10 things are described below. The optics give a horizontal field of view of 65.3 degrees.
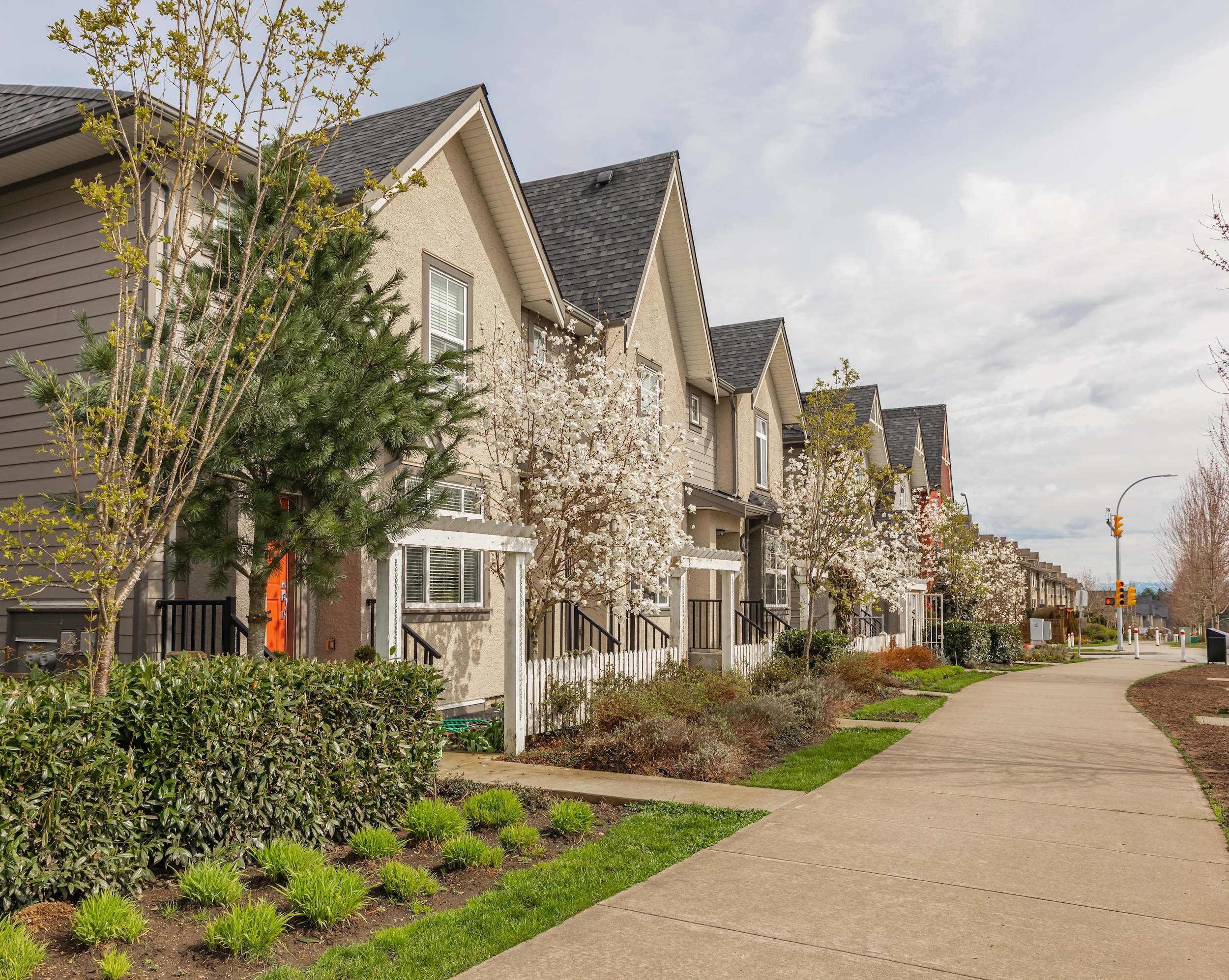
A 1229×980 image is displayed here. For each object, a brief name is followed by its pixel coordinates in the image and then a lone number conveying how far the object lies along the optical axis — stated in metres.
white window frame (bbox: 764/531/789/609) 22.97
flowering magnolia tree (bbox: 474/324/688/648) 13.31
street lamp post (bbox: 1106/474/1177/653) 42.41
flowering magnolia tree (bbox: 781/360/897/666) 17.16
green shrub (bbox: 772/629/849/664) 18.03
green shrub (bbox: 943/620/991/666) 29.19
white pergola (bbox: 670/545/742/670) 13.73
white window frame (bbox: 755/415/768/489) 25.23
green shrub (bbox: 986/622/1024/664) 31.58
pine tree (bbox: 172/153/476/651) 7.95
